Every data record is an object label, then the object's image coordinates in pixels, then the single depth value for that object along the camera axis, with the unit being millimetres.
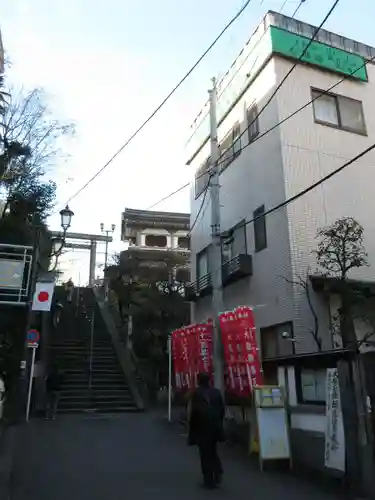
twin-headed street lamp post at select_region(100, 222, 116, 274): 39688
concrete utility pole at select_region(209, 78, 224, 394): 10047
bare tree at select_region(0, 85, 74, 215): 13117
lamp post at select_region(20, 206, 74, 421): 11460
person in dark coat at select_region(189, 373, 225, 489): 5949
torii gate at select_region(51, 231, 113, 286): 38484
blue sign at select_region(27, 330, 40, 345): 12523
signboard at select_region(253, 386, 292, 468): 6883
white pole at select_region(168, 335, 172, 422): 12891
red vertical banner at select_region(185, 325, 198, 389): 11320
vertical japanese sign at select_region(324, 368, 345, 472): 5828
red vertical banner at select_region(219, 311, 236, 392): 9764
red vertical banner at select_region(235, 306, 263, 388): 8922
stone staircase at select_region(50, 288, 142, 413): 14812
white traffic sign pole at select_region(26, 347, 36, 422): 12585
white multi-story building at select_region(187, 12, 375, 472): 11312
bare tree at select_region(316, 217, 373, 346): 10078
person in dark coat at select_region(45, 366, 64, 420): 12953
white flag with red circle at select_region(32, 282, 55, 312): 10578
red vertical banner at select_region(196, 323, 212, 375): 10797
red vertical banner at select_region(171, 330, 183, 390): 12578
